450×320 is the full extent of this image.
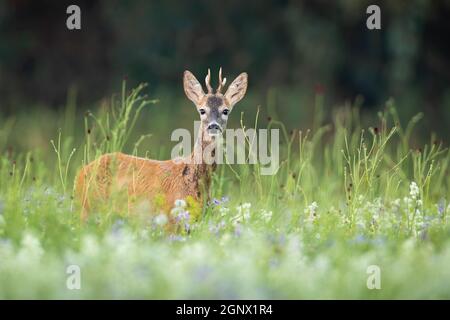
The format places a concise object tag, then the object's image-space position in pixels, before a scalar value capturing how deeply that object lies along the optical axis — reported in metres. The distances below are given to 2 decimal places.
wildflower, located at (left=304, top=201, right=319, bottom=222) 12.69
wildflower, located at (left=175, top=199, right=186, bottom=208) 12.23
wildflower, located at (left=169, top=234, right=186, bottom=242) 11.52
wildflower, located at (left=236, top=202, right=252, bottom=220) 12.65
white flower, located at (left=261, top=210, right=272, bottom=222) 12.59
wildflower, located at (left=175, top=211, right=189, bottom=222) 12.03
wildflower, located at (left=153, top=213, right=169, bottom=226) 11.52
